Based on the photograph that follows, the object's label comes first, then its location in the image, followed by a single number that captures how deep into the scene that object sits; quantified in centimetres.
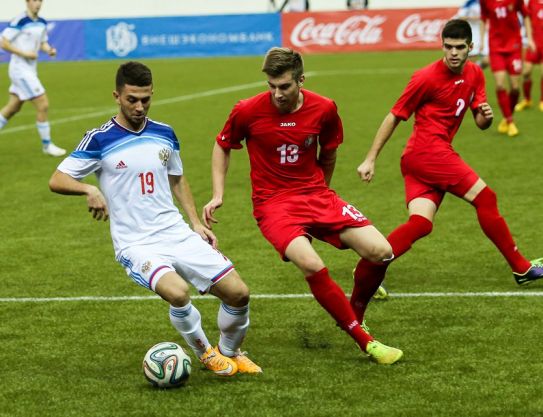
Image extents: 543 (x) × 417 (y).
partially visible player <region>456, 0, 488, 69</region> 3172
